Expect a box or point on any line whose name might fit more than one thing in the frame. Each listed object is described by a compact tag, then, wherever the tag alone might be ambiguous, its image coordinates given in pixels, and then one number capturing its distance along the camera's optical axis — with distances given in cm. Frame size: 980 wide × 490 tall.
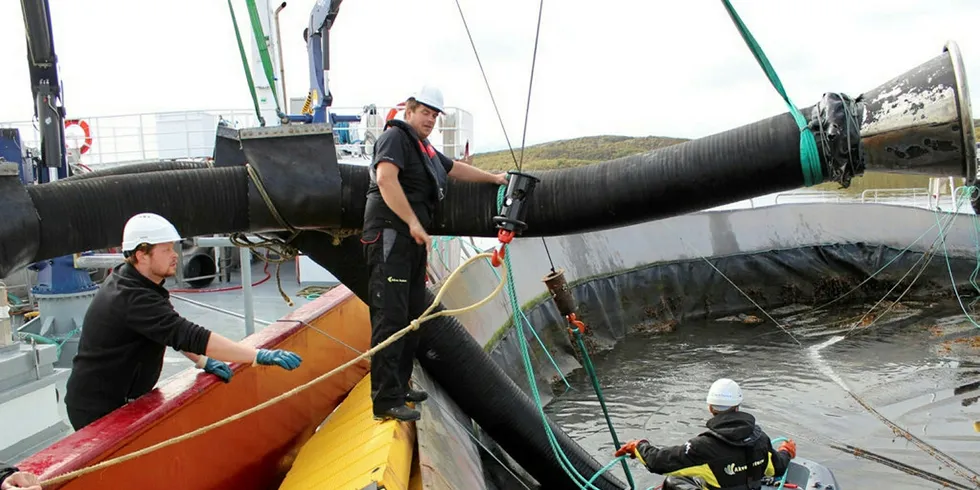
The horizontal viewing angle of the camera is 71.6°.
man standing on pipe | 357
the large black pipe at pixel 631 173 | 268
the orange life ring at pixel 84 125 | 1451
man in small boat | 440
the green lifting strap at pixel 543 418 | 400
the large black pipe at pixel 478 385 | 450
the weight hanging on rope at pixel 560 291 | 436
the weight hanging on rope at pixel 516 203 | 364
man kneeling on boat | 298
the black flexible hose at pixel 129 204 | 343
